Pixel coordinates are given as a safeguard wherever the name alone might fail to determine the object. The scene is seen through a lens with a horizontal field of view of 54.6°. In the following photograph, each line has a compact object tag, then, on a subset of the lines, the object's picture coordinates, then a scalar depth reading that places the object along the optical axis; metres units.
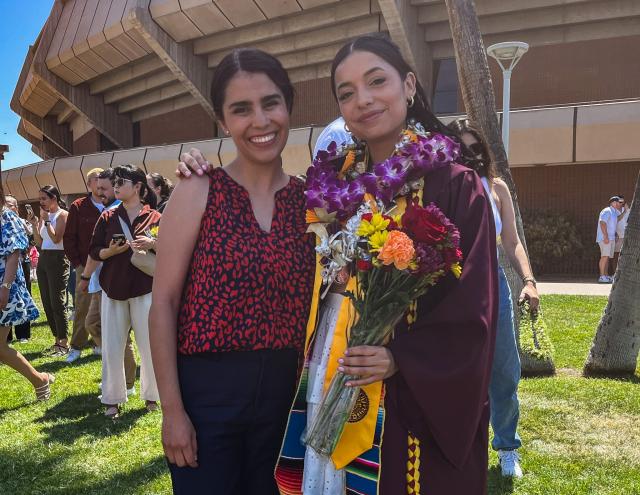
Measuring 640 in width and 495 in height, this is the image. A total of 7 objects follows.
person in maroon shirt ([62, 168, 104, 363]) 7.28
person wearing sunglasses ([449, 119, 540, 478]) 3.59
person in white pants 5.52
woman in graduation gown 1.88
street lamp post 10.19
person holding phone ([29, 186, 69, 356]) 8.39
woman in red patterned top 2.12
